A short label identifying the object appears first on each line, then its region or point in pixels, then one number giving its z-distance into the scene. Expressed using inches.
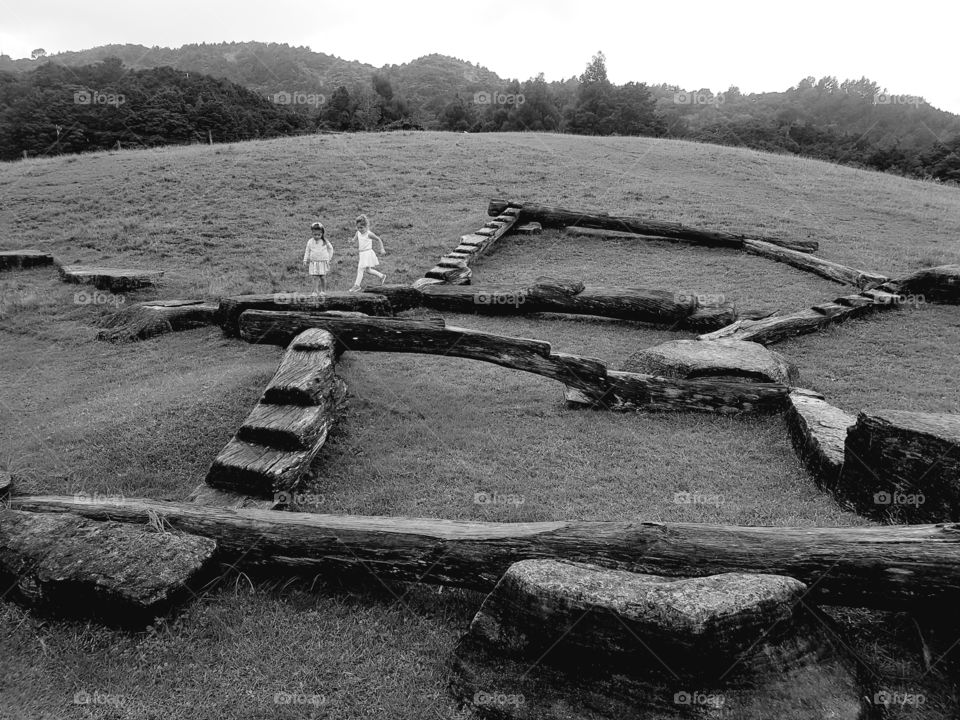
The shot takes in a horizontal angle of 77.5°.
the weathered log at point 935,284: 479.5
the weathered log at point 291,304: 392.2
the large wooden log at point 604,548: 148.9
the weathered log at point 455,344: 321.4
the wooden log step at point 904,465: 199.6
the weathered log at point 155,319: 451.8
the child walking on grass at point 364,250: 510.0
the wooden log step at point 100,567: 163.2
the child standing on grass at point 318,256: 486.9
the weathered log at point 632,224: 652.1
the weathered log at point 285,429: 232.8
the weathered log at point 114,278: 545.3
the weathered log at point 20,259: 622.8
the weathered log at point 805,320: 412.2
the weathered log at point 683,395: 305.9
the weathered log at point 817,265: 523.5
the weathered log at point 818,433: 242.5
